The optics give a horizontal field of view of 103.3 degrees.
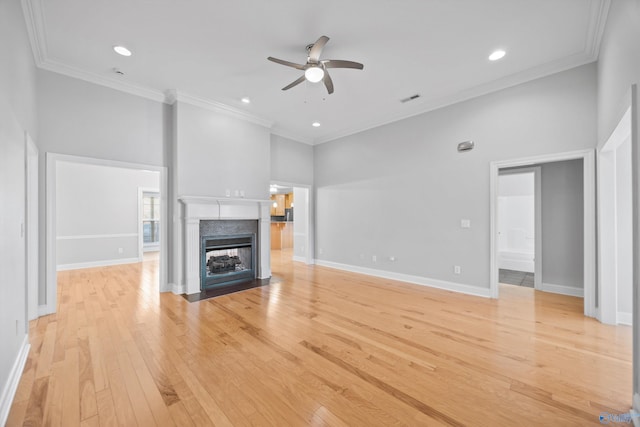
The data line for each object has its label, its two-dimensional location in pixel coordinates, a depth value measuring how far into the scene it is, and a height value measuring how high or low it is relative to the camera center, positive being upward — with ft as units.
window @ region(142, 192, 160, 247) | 27.92 -0.61
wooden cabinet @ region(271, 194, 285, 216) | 36.76 +1.51
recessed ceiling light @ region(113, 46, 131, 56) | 9.92 +6.55
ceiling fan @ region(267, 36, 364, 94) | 8.97 +5.49
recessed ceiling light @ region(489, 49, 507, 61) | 10.18 +6.55
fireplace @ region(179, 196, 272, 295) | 13.78 -1.63
